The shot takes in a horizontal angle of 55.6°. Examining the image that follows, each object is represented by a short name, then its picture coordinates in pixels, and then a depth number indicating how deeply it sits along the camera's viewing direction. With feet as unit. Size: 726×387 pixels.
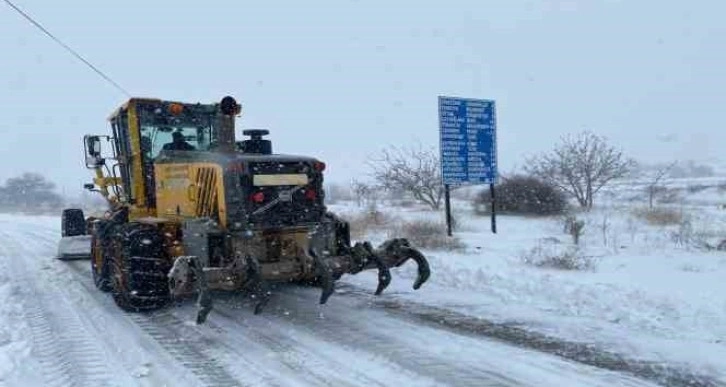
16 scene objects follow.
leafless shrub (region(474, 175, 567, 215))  70.03
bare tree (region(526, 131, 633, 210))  81.35
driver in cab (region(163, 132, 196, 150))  30.55
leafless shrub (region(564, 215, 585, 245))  46.11
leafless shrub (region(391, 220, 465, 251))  43.14
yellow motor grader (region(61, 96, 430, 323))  23.00
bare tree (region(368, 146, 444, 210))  82.79
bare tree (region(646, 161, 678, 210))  89.73
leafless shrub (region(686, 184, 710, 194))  122.58
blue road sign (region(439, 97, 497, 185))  50.31
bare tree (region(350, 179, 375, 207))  94.99
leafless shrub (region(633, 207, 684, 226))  57.41
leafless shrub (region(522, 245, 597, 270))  34.06
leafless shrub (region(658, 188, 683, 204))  95.04
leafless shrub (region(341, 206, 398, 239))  56.69
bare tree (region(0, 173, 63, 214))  230.27
